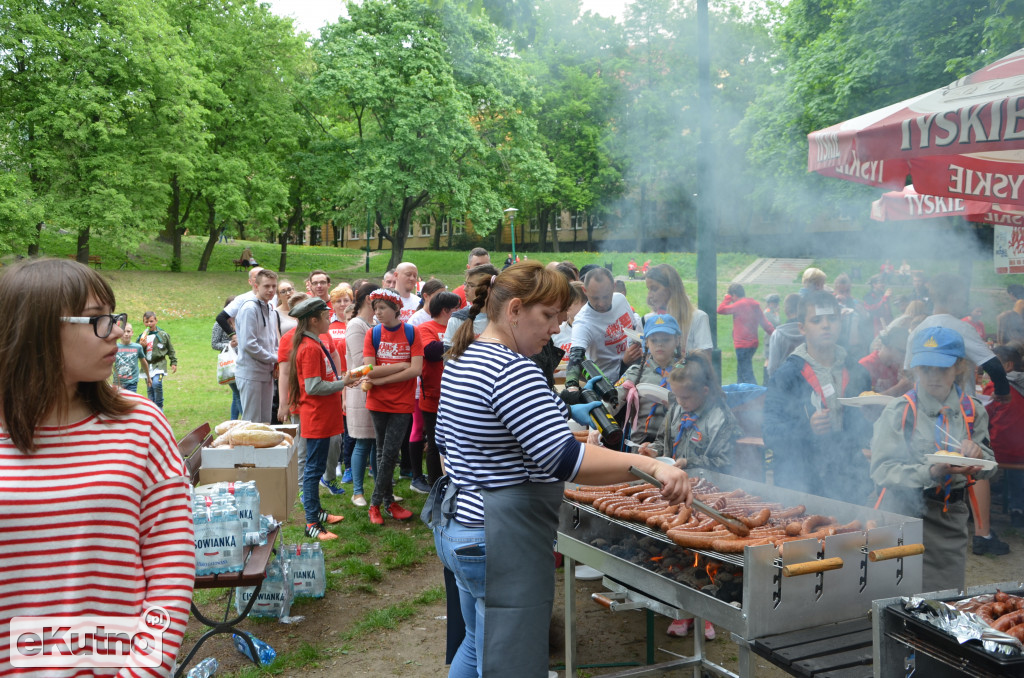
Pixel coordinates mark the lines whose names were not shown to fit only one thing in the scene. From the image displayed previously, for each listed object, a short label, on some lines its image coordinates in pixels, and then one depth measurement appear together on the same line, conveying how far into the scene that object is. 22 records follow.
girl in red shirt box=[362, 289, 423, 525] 6.70
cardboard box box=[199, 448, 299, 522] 4.95
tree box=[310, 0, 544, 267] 30.20
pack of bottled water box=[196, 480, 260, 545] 4.24
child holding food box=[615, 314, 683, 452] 5.04
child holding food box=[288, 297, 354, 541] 6.19
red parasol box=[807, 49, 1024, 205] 3.60
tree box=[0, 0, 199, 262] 24.86
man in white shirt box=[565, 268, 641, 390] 6.05
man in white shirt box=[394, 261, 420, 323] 8.55
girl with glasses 1.66
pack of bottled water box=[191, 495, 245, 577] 3.93
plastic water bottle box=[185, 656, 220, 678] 4.25
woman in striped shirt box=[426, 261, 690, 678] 2.49
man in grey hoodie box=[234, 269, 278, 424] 7.50
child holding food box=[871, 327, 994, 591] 3.64
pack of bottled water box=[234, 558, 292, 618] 5.06
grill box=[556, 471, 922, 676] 2.70
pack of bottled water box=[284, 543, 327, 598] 5.35
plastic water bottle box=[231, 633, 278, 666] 4.49
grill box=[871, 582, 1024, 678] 2.09
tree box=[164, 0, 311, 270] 30.30
